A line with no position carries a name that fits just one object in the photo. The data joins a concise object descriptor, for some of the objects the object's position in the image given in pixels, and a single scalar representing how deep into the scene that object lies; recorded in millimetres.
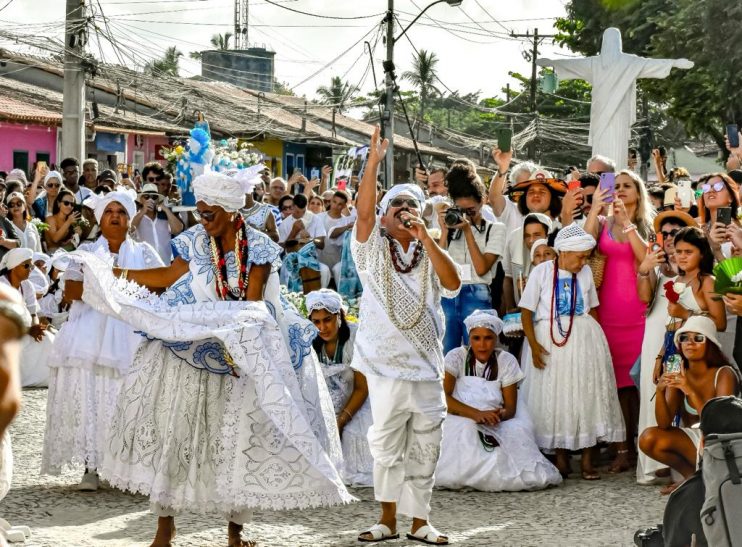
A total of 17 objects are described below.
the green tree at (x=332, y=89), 87750
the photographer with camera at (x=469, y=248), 9805
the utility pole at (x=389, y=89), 26562
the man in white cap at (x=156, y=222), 12391
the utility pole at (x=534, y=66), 53000
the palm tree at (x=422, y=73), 80625
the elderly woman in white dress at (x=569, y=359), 9227
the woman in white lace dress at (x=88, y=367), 8461
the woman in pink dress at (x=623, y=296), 9547
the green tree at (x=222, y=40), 80850
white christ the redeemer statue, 13625
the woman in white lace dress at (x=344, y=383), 8953
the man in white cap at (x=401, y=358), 7164
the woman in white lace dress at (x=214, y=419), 6660
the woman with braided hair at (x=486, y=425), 8773
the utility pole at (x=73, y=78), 20156
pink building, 34812
